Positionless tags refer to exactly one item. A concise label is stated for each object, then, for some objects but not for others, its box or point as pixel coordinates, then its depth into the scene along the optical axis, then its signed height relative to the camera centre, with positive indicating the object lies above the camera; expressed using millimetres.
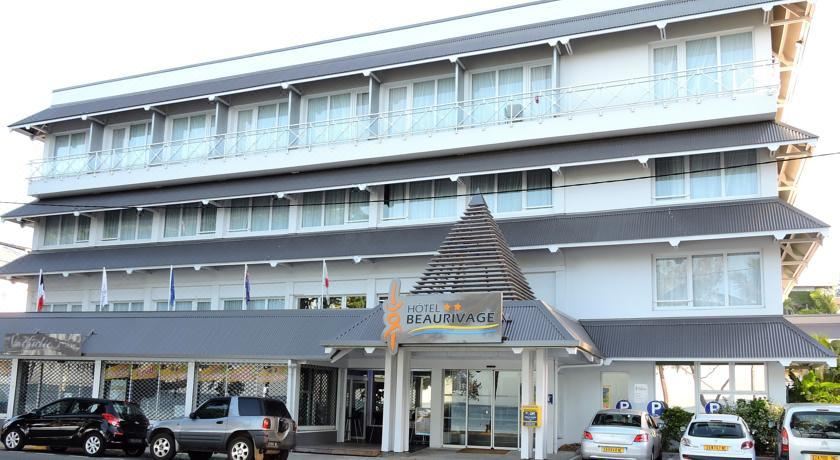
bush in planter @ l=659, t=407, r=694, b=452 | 22302 -1491
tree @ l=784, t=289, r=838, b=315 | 53969 +4818
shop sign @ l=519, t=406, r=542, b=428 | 19953 -1232
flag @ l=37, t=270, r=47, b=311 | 29472 +2254
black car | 21469 -1944
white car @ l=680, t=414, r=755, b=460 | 17469 -1457
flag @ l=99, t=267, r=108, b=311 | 28656 +2253
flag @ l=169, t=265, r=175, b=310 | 28419 +2425
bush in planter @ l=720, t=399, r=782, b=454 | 20953 -1199
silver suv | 19578 -1769
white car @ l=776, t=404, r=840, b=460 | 15281 -1134
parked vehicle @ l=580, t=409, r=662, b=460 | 18750 -1573
